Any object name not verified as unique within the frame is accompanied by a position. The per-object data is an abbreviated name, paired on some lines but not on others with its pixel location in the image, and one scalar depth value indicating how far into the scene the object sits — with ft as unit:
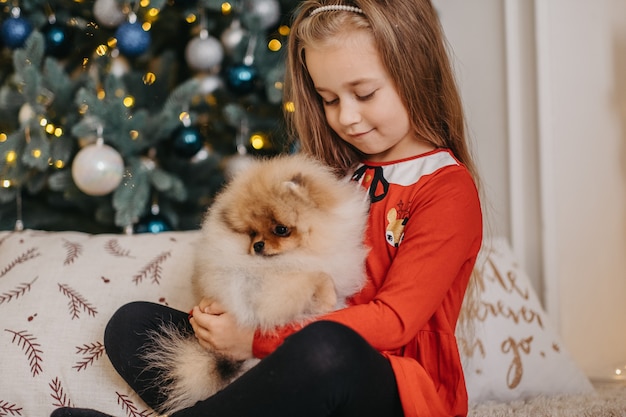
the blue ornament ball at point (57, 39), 6.50
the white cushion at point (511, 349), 5.02
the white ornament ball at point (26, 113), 6.26
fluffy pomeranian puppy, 3.36
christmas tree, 6.18
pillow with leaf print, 4.31
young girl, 3.08
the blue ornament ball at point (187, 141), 6.30
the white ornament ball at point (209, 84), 6.52
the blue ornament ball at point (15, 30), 6.44
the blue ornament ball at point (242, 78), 6.27
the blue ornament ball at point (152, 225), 6.46
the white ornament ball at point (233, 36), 6.51
